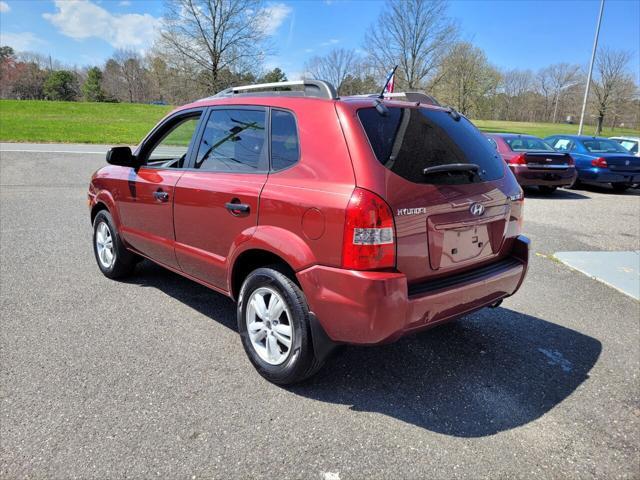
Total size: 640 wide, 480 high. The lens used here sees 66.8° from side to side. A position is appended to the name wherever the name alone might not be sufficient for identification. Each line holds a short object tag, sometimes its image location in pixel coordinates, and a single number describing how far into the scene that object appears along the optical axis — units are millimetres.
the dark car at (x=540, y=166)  11266
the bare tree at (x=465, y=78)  40719
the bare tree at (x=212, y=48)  36875
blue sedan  12922
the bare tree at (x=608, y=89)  50375
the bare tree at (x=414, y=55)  37312
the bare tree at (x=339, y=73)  48938
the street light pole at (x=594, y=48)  24089
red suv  2562
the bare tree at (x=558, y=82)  73688
